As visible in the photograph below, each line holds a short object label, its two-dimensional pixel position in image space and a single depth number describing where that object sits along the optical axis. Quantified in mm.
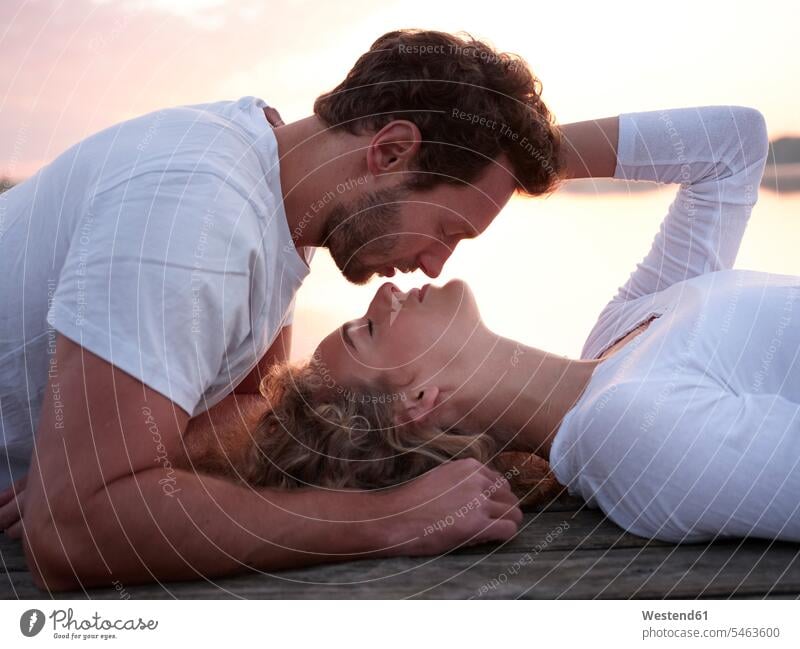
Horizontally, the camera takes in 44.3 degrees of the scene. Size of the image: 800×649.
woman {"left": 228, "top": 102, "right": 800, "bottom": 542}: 1878
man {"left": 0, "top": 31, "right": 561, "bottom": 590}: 1745
